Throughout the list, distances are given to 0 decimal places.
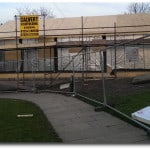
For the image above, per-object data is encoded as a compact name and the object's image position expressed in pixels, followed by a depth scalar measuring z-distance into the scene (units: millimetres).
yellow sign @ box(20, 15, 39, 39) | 16341
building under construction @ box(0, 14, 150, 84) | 15770
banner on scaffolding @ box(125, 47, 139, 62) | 12823
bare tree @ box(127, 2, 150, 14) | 45661
